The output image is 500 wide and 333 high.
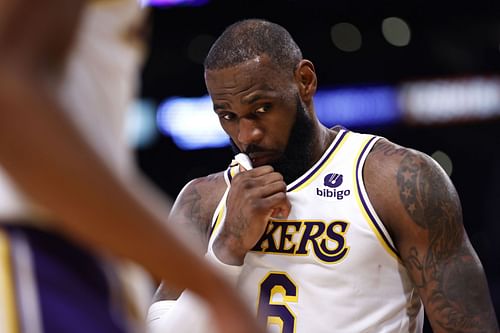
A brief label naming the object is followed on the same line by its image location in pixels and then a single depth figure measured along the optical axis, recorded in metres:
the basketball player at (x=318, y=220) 7.68
